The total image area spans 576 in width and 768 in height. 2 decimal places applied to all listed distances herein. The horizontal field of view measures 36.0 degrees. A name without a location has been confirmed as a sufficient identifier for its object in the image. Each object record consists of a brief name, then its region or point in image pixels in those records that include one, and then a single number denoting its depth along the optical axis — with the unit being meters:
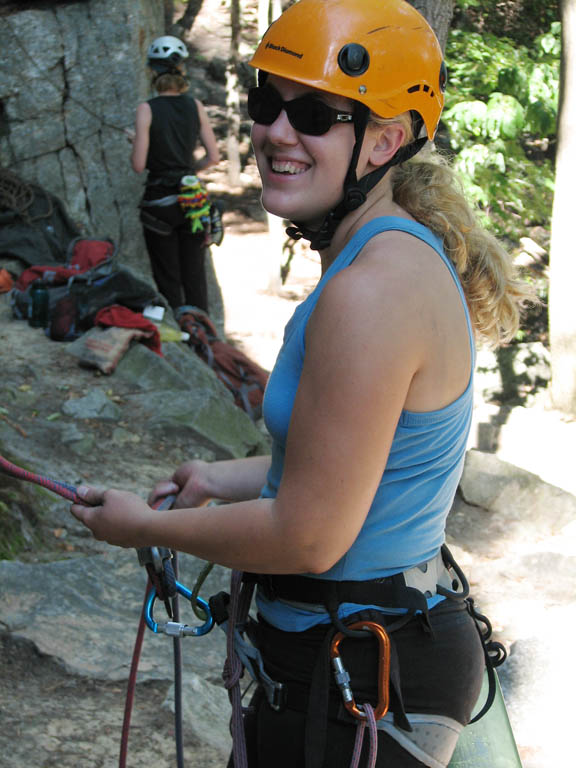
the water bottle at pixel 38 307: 7.08
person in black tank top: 7.34
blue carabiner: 1.68
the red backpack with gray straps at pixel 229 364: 7.76
